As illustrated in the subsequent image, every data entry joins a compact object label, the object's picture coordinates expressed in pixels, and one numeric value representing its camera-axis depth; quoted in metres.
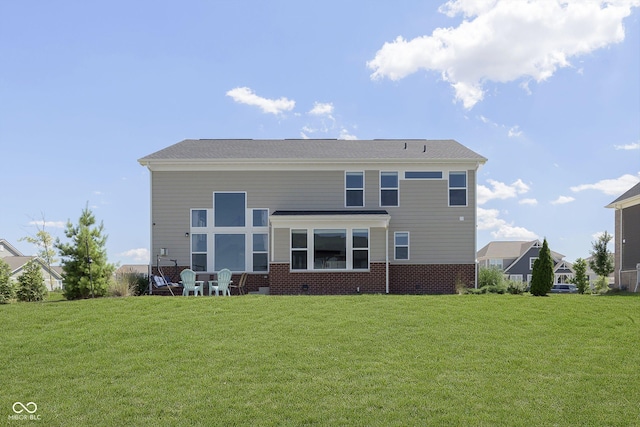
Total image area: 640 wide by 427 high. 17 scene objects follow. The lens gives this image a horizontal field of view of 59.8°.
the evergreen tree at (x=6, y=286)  16.48
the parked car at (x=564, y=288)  50.97
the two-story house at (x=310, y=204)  21.23
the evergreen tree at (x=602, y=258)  31.62
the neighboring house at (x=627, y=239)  26.30
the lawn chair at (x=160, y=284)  19.61
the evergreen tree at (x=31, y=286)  16.95
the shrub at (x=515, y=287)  19.09
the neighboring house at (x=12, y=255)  44.19
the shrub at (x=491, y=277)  21.42
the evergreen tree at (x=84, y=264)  16.69
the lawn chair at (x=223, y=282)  18.55
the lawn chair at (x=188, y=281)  18.48
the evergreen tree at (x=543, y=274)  16.94
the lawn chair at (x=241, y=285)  19.82
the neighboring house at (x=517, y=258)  56.25
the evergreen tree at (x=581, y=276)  22.03
